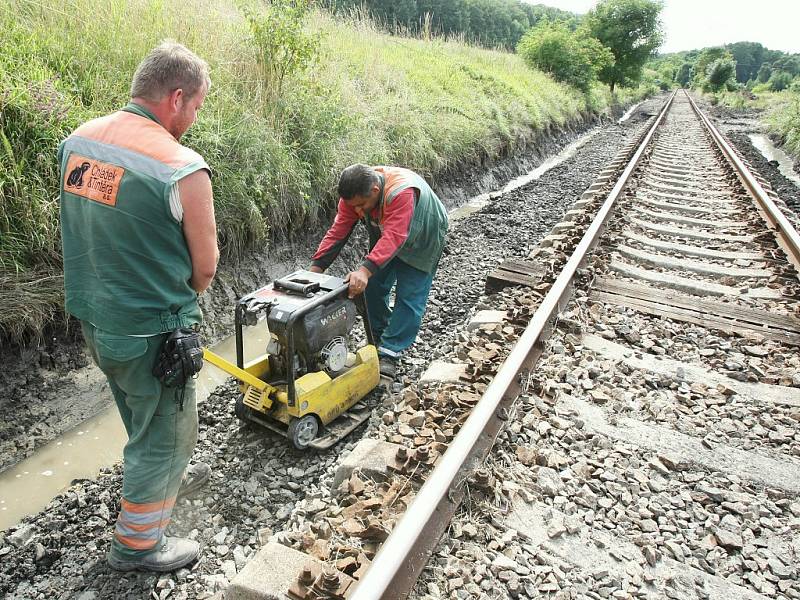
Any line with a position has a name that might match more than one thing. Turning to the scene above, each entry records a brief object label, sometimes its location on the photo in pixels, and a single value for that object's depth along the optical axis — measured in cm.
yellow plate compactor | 304
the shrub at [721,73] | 5399
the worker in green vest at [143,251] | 208
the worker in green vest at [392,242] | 364
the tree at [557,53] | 2202
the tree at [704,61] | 7262
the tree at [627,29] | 3634
